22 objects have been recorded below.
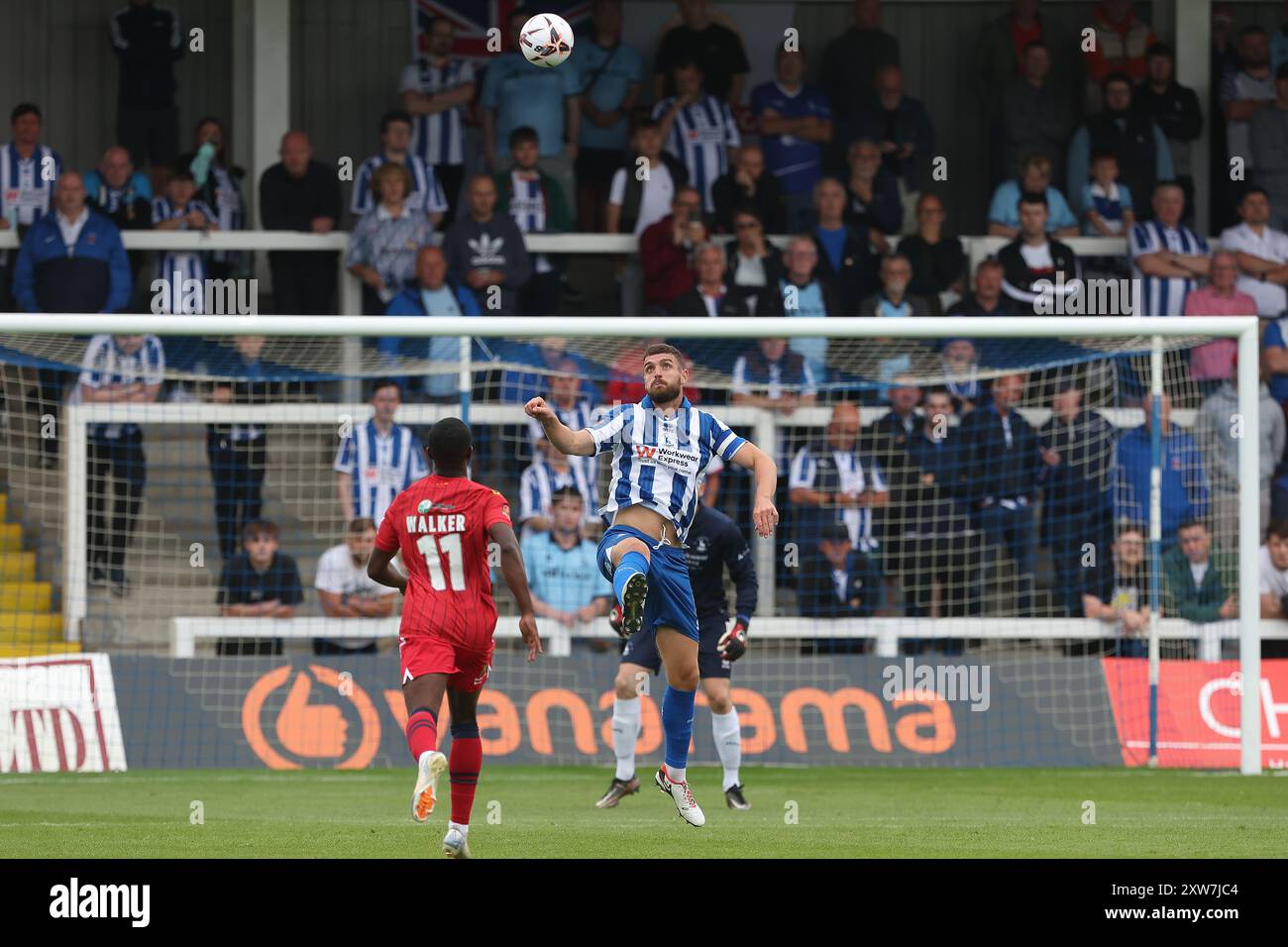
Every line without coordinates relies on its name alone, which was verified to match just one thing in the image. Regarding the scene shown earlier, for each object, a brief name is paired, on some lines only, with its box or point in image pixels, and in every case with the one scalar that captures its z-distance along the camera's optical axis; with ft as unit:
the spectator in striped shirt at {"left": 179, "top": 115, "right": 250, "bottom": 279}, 57.62
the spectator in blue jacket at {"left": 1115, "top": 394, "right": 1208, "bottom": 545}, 52.03
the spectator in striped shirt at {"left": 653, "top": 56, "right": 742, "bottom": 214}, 59.88
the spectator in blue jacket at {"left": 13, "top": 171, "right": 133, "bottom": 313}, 54.19
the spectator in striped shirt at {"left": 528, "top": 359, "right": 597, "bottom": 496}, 52.39
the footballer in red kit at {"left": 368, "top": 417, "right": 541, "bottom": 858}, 29.32
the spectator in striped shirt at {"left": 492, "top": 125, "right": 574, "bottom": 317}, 57.31
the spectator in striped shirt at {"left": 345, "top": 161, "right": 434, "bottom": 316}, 55.62
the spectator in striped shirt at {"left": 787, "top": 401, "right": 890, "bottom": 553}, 52.95
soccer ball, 43.39
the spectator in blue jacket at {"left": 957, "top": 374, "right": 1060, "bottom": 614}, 53.11
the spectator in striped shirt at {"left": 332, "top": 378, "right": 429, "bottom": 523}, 51.26
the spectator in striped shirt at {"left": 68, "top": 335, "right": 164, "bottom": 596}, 51.11
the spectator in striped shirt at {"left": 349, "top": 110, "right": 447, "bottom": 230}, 56.90
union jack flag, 63.41
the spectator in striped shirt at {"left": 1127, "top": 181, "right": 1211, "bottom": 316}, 58.29
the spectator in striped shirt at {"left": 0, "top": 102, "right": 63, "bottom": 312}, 56.95
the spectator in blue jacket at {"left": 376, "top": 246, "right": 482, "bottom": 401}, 53.62
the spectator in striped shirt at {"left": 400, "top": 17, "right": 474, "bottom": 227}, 60.23
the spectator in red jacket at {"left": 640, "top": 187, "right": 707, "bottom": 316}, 56.24
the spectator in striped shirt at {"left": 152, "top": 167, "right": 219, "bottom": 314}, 56.65
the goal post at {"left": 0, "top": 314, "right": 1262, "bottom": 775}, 46.34
